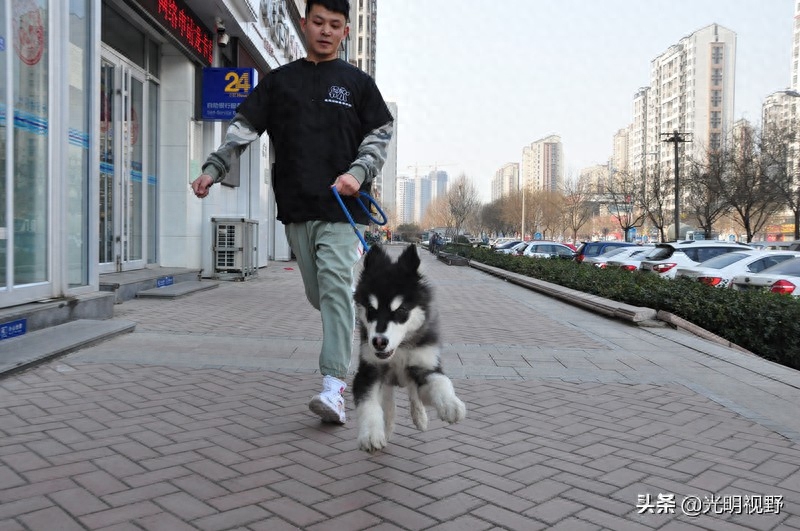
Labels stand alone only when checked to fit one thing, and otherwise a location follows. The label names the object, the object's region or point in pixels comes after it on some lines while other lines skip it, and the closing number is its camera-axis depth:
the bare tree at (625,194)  48.56
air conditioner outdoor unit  14.16
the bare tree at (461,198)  70.69
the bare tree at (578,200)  68.75
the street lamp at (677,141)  36.59
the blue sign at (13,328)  5.45
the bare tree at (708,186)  36.22
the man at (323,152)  3.71
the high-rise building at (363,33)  88.62
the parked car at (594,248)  25.71
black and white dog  2.85
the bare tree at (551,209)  78.26
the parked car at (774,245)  27.00
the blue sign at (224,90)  13.62
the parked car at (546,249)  31.02
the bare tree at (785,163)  31.70
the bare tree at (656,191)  45.41
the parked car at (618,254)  21.30
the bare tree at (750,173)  32.62
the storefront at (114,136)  6.19
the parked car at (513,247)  34.28
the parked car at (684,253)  16.14
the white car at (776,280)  10.41
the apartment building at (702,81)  123.00
